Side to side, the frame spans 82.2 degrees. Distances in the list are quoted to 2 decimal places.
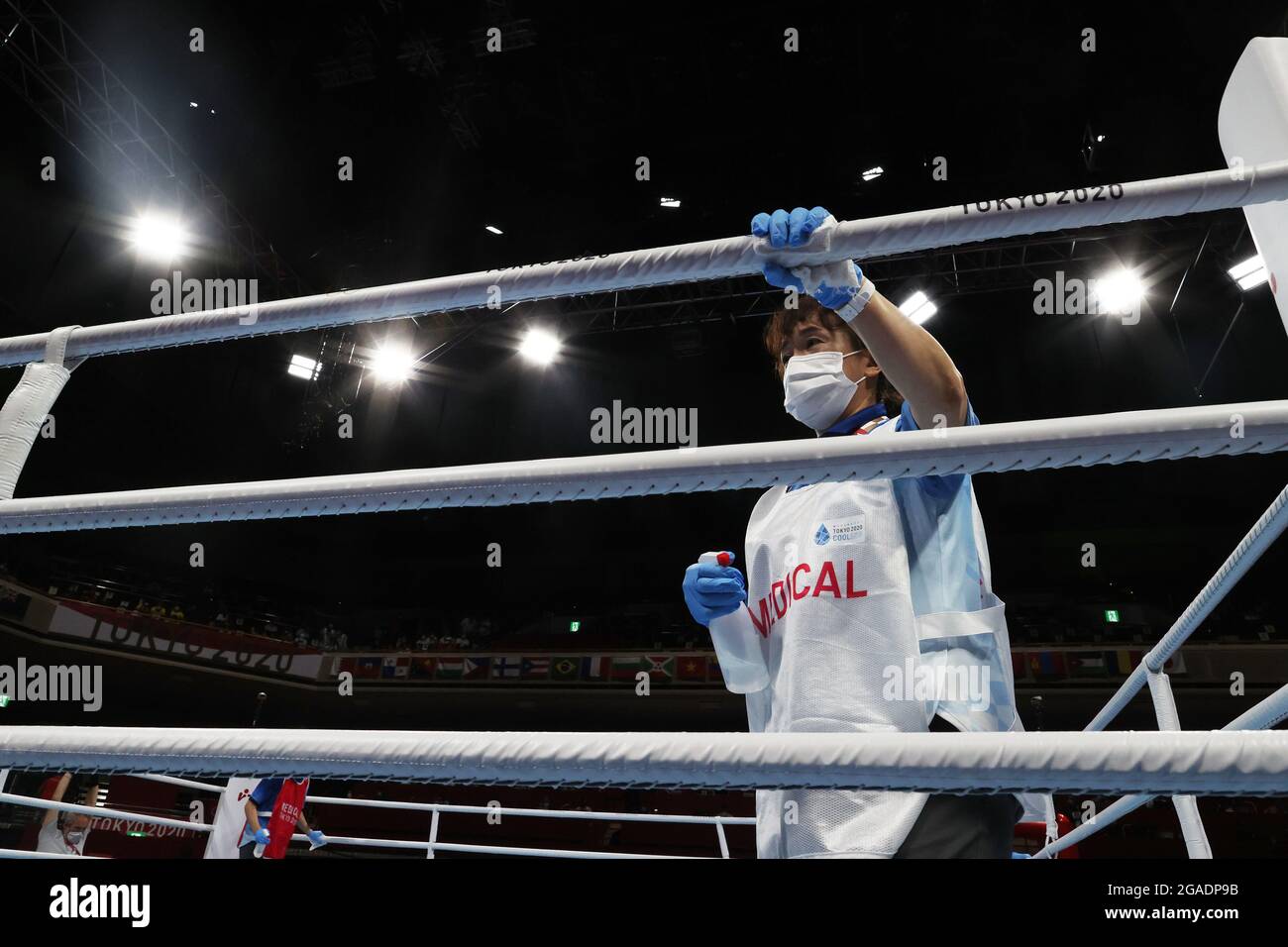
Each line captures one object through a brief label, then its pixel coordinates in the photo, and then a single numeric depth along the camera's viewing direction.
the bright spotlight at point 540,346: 7.87
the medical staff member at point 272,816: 3.25
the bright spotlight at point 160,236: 6.09
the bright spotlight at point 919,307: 6.43
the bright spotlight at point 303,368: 7.67
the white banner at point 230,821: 3.33
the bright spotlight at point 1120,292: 6.24
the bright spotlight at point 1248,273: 5.62
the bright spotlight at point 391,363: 7.76
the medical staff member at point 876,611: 0.82
